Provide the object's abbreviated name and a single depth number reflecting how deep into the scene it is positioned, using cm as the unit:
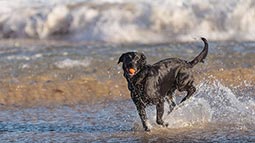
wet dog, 1280
